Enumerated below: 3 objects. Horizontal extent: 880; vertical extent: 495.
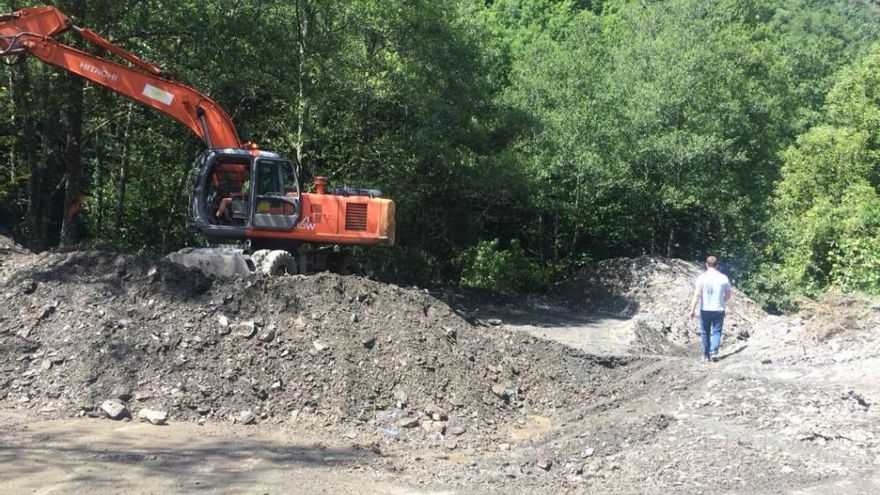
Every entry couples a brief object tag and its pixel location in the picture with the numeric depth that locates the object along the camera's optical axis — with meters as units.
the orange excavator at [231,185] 12.98
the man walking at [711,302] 11.74
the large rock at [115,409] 8.47
